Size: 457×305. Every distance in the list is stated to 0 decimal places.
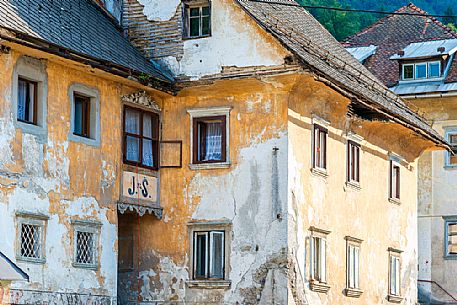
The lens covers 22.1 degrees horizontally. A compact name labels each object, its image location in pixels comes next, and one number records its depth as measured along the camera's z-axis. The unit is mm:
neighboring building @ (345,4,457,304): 41969
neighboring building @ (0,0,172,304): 24625
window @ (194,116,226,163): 29281
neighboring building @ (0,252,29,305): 21922
